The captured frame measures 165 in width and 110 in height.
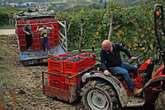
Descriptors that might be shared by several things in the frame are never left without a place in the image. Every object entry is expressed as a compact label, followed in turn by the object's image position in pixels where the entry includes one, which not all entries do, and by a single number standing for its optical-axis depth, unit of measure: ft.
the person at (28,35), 49.47
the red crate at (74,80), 28.68
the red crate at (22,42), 50.01
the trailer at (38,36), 49.32
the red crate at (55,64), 29.81
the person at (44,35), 49.16
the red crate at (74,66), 28.85
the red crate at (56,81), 29.66
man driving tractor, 26.68
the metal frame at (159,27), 21.68
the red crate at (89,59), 29.78
